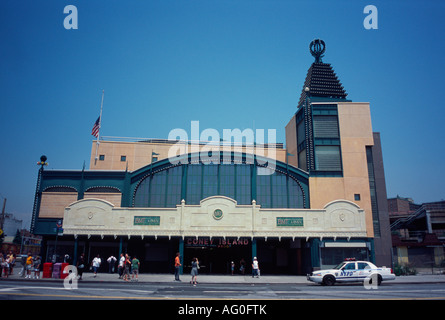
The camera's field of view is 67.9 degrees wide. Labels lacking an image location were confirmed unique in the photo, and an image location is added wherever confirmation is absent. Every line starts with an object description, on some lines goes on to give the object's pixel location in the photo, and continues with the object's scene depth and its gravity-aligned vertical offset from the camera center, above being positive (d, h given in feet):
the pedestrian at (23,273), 90.38 -7.55
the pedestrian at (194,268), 78.41 -5.02
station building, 110.93 +13.95
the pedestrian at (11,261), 87.40 -4.43
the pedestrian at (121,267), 91.65 -5.76
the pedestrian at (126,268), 83.33 -5.46
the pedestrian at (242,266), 111.94 -6.36
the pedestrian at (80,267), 80.90 -5.15
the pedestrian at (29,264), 86.32 -4.89
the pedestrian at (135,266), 85.89 -5.08
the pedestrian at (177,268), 85.10 -5.53
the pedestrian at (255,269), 99.74 -6.48
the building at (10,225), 348.77 +20.57
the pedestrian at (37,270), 87.02 -6.42
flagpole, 161.66 +46.71
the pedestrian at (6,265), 85.87 -5.30
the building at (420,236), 146.82 +6.72
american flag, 150.10 +51.78
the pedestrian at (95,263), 92.73 -4.86
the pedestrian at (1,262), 86.05 -4.46
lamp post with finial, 119.24 +19.12
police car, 73.92 -5.74
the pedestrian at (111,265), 109.81 -6.33
